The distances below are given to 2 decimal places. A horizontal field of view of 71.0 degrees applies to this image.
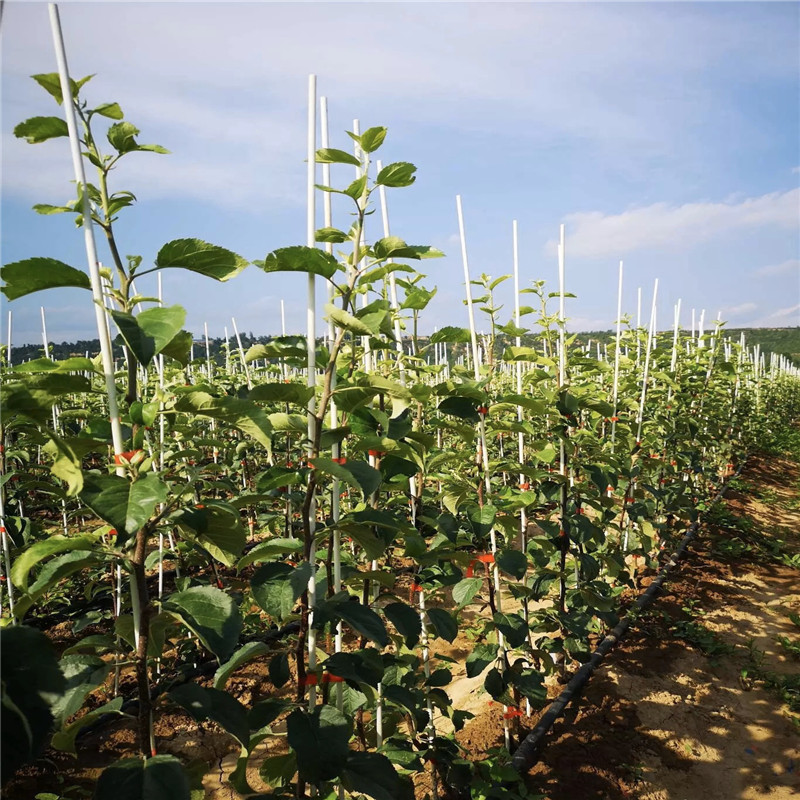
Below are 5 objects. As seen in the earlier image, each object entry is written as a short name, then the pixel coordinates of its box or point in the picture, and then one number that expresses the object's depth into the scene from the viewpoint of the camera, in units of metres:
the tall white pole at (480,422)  2.74
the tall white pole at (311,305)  1.66
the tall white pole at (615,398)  4.84
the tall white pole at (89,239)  1.23
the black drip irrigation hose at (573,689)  3.21
